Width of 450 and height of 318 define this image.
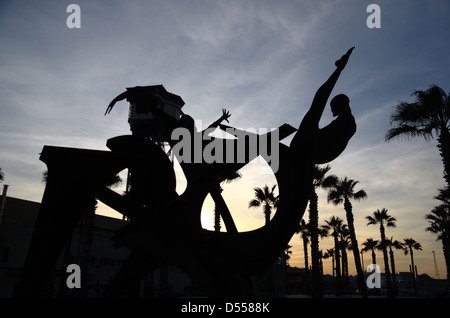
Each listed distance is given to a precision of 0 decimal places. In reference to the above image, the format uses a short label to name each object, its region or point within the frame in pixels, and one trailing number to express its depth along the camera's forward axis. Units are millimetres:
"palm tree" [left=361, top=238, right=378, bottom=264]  53094
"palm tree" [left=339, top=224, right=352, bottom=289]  49606
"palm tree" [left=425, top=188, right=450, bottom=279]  26406
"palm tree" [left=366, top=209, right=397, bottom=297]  37775
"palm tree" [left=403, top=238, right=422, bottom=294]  54875
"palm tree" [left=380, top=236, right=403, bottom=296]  43972
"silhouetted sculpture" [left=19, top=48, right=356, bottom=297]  6504
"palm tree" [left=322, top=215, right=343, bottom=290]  46719
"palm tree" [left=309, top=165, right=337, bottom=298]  18125
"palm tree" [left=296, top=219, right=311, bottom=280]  44766
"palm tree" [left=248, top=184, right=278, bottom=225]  30183
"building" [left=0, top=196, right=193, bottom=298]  18453
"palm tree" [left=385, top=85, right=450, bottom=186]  12625
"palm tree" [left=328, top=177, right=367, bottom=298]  24659
